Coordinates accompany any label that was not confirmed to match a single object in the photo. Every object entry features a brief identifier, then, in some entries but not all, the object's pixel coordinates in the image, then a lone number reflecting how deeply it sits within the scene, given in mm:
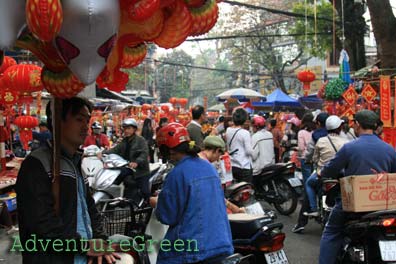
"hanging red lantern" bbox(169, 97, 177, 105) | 26806
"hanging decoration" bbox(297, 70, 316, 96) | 13914
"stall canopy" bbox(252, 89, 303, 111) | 18828
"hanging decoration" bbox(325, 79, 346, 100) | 11242
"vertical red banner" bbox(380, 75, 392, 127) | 8484
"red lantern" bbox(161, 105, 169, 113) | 25250
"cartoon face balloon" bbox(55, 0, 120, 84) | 1881
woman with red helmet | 2928
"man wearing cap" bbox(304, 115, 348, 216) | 6422
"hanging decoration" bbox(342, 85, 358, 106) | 10273
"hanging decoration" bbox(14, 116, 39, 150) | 10508
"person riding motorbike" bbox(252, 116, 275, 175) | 8586
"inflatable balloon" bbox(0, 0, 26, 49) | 1834
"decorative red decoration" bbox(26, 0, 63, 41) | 1723
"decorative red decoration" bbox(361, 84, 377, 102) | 9477
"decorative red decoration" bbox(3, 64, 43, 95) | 6055
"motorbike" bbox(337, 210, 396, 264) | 3998
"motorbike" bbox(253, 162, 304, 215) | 8344
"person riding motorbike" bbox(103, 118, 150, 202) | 7230
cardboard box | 3963
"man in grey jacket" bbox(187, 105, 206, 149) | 6806
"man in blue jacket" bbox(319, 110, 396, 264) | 4332
